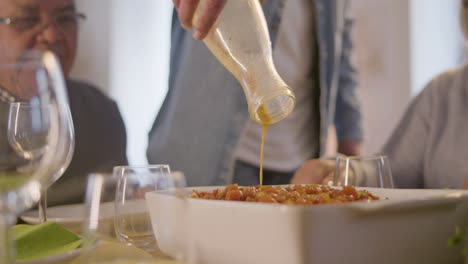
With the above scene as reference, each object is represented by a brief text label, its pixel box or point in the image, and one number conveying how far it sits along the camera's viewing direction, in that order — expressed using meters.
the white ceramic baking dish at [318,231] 0.40
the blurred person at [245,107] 1.66
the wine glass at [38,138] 0.48
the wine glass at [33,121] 0.45
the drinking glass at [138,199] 0.55
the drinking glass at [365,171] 0.75
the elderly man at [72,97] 1.49
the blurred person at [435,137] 1.33
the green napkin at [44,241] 0.54
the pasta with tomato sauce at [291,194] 0.50
